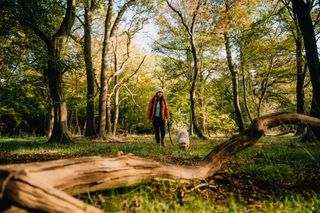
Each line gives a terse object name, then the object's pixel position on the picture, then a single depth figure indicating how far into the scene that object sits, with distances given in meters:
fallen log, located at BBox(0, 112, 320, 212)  2.16
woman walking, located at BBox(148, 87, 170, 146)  12.20
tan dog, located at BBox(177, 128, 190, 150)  10.21
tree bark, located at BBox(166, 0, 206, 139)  18.86
